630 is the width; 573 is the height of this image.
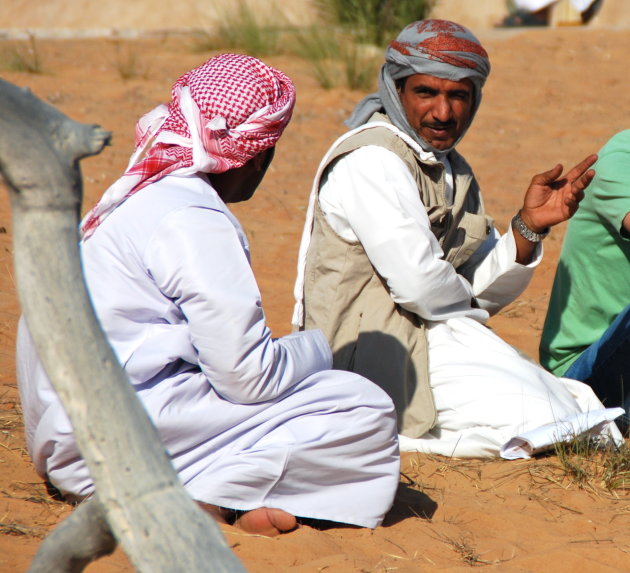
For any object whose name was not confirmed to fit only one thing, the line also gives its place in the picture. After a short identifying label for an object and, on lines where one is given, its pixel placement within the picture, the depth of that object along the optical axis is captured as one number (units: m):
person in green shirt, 8.77
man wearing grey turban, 8.15
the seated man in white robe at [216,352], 6.04
